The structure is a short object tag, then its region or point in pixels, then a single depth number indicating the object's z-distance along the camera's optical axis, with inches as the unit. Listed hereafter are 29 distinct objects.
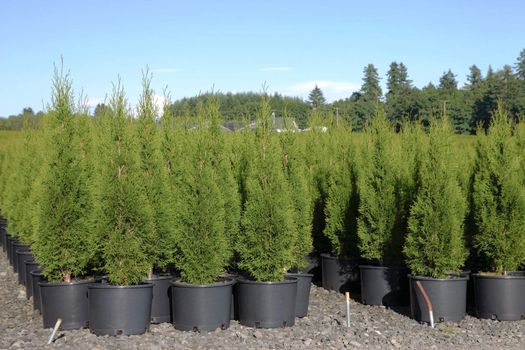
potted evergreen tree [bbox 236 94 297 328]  294.4
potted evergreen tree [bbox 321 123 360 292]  407.2
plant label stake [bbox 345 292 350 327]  299.6
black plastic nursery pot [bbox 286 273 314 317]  323.9
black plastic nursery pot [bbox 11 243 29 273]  442.3
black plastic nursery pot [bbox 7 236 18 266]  508.8
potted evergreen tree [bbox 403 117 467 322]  311.7
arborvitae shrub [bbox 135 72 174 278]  319.3
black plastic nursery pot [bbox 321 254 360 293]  405.1
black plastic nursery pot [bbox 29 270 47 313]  320.7
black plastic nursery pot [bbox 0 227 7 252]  617.2
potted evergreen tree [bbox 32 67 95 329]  292.0
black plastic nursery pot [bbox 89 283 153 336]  274.5
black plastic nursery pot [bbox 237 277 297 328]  293.1
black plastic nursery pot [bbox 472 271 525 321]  317.7
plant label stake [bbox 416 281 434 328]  293.7
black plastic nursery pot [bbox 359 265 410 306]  360.8
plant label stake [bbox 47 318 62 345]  259.2
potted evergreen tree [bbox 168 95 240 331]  283.0
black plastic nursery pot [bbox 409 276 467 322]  310.5
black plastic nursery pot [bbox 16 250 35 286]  418.3
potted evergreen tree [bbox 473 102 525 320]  318.7
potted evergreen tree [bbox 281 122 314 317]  363.3
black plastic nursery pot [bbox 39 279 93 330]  289.9
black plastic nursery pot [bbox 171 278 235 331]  282.0
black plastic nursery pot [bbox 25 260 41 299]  369.2
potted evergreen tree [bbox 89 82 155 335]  275.4
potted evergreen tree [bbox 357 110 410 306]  362.6
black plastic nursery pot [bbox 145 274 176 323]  310.5
